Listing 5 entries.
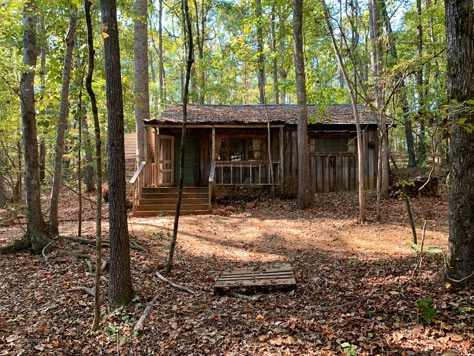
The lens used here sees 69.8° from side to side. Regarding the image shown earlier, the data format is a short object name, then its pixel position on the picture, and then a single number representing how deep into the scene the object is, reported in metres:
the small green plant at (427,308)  3.42
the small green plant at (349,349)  3.11
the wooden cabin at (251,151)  12.92
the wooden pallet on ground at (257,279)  4.84
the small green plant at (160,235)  8.09
